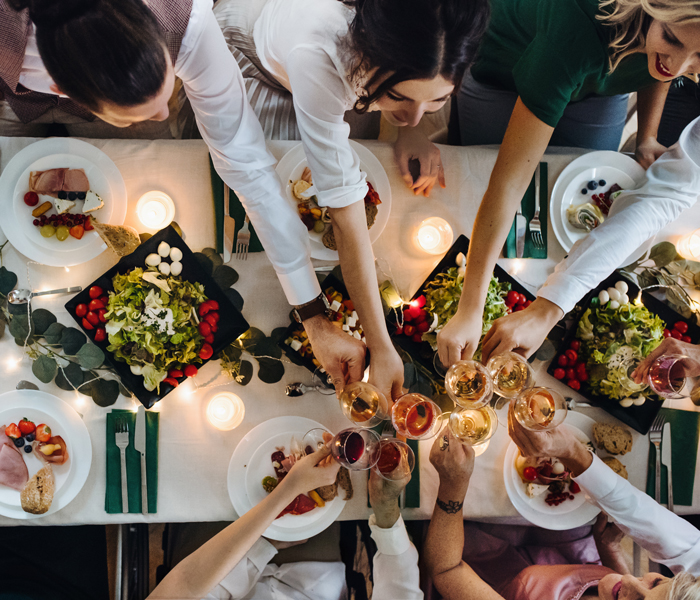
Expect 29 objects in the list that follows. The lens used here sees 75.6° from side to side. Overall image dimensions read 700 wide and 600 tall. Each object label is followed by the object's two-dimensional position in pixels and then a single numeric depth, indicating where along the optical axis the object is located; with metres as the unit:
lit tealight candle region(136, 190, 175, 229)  1.38
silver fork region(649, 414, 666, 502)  1.41
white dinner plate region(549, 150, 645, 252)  1.44
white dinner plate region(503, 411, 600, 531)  1.36
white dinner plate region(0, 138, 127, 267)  1.33
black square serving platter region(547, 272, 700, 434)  1.38
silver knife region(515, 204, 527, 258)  1.43
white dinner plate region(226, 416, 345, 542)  1.32
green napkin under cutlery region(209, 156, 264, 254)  1.40
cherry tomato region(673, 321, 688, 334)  1.38
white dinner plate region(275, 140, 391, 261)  1.36
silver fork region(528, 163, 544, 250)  1.44
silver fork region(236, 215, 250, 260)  1.39
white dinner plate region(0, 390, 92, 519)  1.31
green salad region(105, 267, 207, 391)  1.23
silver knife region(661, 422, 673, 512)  1.42
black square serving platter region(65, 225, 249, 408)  1.28
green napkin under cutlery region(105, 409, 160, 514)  1.34
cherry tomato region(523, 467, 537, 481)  1.36
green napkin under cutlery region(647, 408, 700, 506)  1.41
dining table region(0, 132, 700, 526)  1.35
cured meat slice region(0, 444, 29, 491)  1.28
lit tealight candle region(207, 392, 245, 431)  1.35
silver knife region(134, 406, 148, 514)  1.34
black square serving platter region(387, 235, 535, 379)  1.35
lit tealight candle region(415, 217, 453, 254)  1.42
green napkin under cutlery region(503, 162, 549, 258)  1.44
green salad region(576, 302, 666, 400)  1.31
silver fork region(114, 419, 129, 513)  1.34
